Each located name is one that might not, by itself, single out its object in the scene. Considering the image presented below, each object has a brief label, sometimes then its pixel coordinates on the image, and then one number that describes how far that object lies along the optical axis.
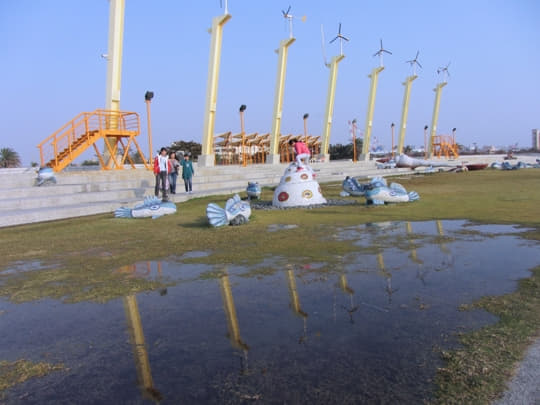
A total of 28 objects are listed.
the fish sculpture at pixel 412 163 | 28.80
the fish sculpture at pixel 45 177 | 13.16
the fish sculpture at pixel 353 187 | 12.52
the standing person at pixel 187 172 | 14.47
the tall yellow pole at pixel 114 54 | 19.06
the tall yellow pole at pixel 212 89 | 24.78
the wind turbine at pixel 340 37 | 37.12
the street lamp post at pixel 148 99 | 17.91
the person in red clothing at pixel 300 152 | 10.66
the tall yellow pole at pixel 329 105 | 37.09
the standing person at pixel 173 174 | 14.36
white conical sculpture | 10.66
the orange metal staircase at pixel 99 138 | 16.34
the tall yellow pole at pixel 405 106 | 46.28
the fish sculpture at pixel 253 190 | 13.02
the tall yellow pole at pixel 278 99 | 31.80
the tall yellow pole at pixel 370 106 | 40.69
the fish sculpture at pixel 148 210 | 9.84
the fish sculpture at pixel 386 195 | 10.52
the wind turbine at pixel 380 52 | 40.96
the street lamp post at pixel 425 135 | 51.17
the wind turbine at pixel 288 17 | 31.62
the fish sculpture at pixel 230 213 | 7.89
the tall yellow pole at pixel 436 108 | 51.06
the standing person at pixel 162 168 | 12.28
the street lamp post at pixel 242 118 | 27.08
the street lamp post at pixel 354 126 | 36.48
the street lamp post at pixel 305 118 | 35.78
